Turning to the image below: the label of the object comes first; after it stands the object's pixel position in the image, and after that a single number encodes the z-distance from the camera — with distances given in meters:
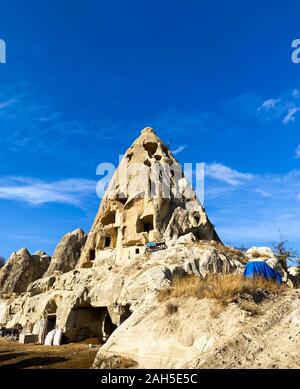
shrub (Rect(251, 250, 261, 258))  23.80
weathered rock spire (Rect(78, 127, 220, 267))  28.42
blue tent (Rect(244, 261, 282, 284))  14.67
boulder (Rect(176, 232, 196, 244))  22.17
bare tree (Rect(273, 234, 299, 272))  27.66
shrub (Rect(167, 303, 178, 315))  8.91
